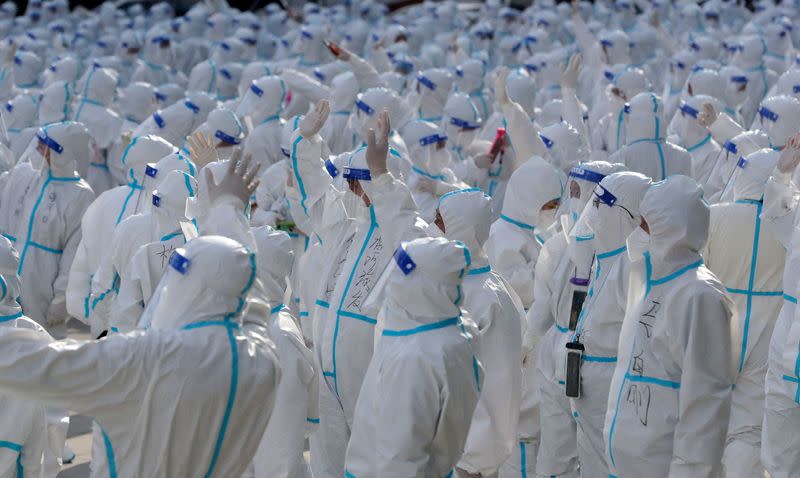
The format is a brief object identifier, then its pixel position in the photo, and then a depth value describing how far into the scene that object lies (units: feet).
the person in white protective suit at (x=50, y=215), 61.46
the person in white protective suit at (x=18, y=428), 35.68
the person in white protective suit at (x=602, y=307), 40.26
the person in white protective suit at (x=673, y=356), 34.68
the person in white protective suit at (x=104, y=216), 53.52
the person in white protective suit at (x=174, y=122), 74.59
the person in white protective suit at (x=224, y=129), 69.00
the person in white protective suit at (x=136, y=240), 44.42
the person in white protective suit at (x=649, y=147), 62.49
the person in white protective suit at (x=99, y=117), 87.15
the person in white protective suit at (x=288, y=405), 40.81
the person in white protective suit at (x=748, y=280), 46.14
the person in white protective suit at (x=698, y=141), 68.90
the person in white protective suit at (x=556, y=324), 43.68
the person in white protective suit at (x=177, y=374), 28.71
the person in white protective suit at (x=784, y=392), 39.88
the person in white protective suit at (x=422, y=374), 31.65
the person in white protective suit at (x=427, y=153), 65.51
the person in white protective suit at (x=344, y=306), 43.55
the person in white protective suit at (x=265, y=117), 77.56
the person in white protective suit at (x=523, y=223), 49.19
